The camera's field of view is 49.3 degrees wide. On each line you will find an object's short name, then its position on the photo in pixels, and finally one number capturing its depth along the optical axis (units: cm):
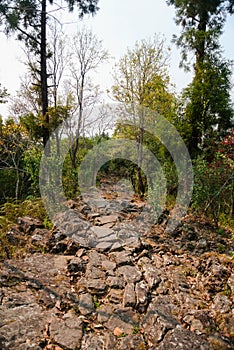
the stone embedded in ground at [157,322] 252
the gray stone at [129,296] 307
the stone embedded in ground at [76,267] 377
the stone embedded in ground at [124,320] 269
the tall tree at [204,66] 675
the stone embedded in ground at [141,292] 310
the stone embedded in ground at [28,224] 512
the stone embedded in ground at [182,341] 234
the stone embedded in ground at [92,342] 244
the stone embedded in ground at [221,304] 281
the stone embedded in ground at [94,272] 365
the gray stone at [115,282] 342
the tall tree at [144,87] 745
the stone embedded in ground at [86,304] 295
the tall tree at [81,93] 945
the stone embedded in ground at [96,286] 333
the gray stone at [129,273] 354
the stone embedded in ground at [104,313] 283
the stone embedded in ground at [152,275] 344
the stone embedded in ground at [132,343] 243
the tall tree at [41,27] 667
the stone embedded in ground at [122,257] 399
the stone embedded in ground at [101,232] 482
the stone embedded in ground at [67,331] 246
